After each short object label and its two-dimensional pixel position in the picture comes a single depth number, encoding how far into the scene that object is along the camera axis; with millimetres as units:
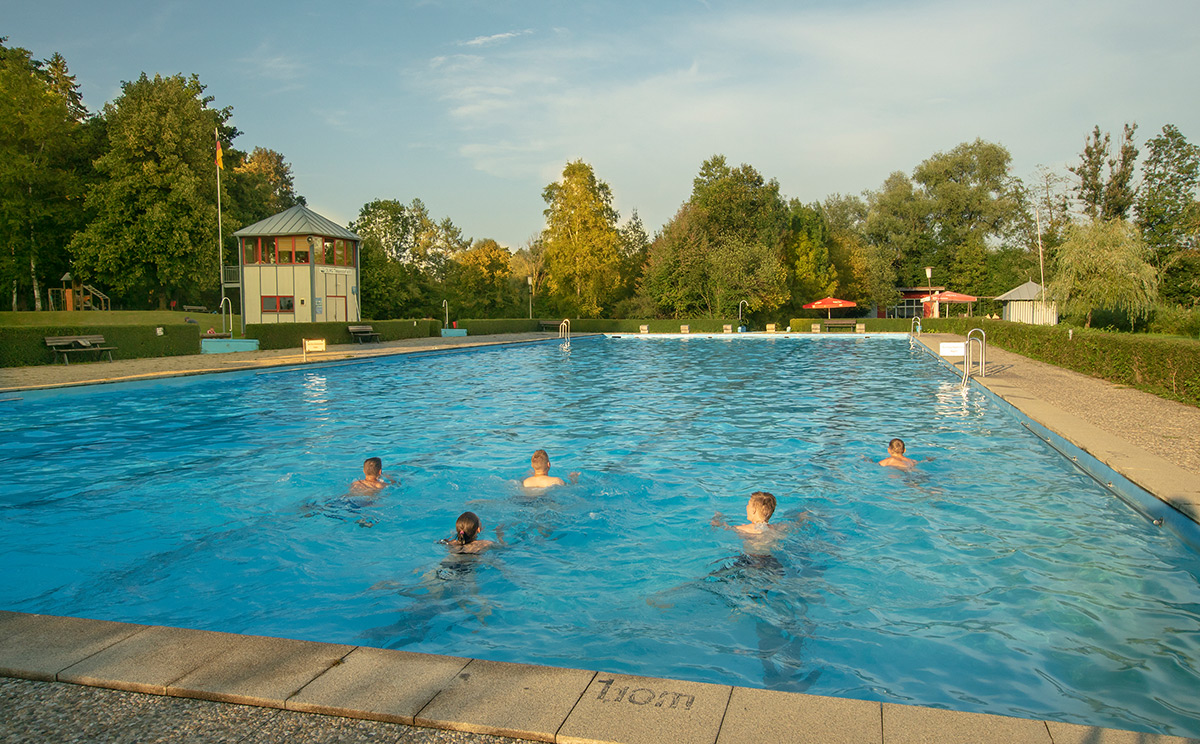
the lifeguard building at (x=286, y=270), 36781
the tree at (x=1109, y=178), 49969
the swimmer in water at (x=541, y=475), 8617
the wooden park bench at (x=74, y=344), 20719
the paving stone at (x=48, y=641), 3271
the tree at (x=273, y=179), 51656
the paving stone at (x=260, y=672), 3041
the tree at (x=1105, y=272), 26812
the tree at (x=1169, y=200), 41281
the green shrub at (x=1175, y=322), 22578
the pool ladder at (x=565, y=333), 38738
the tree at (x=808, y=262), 58625
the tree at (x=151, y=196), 37219
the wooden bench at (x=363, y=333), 32469
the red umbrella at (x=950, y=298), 46375
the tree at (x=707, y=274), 50438
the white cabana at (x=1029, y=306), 33938
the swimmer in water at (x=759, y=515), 6824
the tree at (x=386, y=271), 45344
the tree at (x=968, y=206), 61506
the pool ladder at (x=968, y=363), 16844
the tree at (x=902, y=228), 63625
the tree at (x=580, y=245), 52906
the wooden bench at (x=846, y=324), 47688
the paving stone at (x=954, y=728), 2705
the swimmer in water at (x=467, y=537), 6430
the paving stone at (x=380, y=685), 2908
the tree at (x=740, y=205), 54344
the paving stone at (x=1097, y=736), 2641
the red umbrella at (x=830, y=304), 50438
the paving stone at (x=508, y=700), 2770
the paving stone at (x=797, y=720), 2680
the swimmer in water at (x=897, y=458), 9422
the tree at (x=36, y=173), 35094
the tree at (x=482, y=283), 52219
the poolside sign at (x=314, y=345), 22938
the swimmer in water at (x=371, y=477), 8508
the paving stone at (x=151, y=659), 3154
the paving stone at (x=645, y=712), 2699
